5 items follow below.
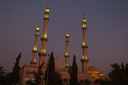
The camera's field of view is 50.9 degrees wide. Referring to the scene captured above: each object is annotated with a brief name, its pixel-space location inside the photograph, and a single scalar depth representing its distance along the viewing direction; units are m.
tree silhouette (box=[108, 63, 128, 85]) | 26.44
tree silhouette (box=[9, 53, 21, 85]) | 28.02
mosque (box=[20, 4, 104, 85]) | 36.47
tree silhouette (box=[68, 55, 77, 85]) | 28.84
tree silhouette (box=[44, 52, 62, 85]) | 24.92
